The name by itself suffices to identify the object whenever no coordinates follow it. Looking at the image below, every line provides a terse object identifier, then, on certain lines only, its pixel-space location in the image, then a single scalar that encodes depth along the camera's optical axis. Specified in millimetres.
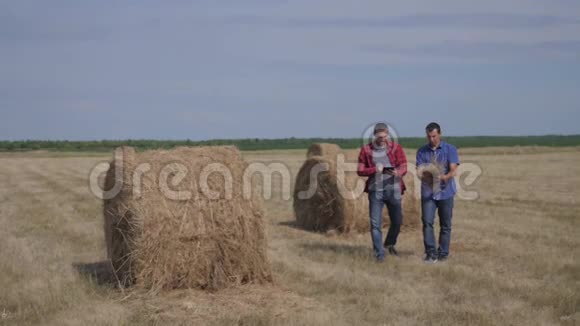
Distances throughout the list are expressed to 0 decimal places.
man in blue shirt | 18906
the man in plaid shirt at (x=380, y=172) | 19187
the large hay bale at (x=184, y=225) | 14914
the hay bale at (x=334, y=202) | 24453
